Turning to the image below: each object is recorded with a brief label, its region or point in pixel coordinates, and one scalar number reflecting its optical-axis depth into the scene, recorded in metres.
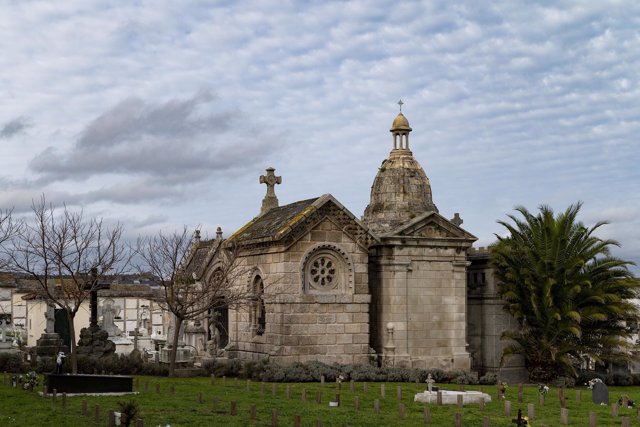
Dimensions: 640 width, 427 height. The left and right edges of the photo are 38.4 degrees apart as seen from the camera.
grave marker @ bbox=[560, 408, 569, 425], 21.83
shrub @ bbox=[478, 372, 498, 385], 33.19
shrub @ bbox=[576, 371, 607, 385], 36.06
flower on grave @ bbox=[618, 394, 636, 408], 25.41
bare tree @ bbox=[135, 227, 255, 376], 30.58
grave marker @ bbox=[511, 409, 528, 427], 19.33
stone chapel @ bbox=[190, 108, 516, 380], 31.89
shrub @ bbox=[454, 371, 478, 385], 32.28
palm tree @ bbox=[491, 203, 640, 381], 34.78
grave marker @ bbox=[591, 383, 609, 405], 26.56
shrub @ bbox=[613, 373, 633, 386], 36.47
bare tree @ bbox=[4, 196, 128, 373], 31.75
